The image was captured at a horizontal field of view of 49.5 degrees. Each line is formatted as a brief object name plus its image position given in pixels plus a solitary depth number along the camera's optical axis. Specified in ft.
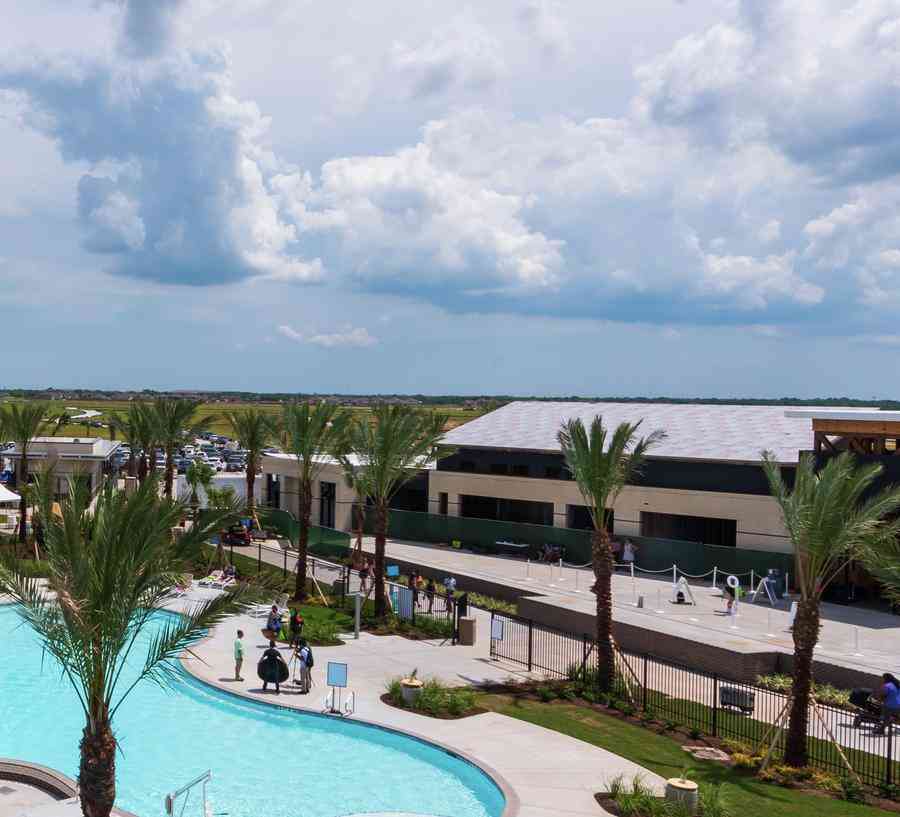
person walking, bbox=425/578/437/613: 109.54
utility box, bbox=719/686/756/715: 70.38
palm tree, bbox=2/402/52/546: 159.43
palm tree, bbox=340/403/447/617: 112.57
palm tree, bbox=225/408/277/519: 168.23
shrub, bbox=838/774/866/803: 57.36
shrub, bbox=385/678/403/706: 76.59
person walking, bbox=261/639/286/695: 79.30
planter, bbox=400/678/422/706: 75.92
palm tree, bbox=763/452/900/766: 62.59
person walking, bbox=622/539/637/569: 135.48
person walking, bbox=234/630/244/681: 82.28
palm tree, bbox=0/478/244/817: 44.45
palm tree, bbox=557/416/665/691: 81.00
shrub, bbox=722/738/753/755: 65.67
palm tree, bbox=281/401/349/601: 121.60
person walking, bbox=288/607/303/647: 94.63
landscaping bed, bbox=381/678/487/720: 73.97
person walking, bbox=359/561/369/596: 120.88
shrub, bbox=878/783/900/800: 57.88
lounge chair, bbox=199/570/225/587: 128.06
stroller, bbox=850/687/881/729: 69.31
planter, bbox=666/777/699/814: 52.65
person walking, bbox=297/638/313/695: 79.92
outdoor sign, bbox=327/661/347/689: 74.90
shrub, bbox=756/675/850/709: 79.47
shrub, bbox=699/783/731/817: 51.03
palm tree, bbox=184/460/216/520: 176.65
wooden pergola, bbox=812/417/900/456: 111.49
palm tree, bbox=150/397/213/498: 174.19
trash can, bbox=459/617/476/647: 98.91
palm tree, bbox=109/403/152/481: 178.81
